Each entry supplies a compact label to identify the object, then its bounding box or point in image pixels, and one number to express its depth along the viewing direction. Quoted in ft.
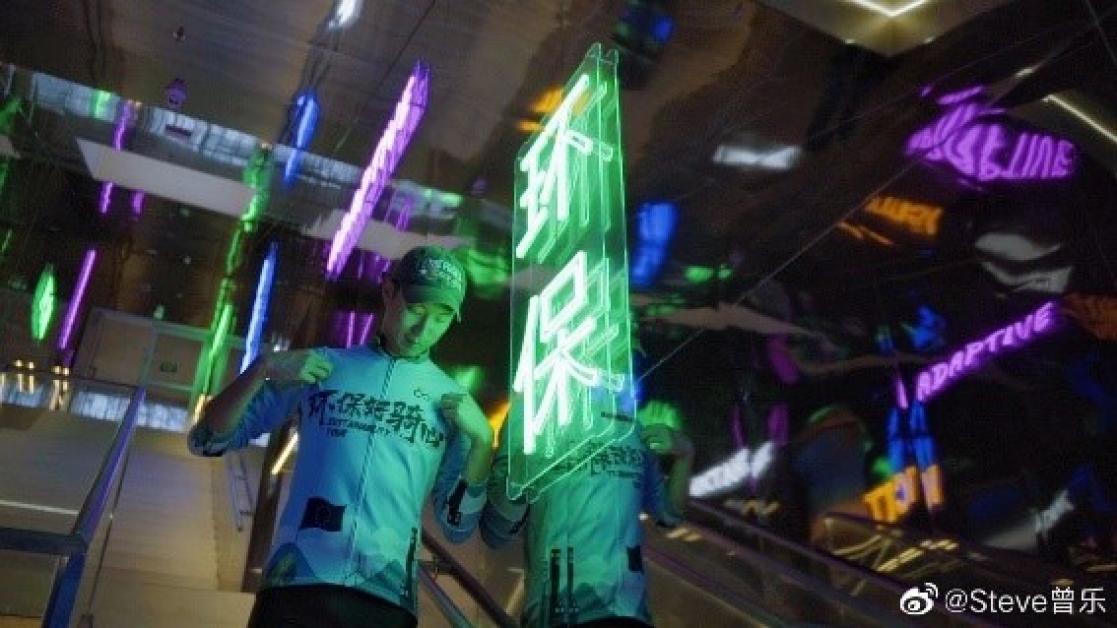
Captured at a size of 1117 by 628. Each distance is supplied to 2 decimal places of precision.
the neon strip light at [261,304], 31.53
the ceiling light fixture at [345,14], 16.01
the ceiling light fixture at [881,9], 15.23
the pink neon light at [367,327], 33.14
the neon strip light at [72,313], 41.47
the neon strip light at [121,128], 21.54
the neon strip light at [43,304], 39.29
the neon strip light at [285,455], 15.30
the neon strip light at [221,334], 44.27
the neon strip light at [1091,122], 15.52
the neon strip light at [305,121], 19.54
